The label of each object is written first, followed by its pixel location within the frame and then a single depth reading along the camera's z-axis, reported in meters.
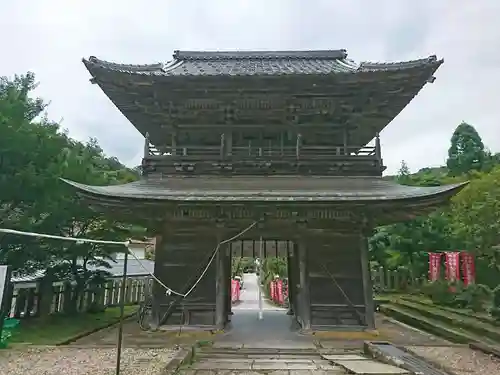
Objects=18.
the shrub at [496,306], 11.20
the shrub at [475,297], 14.48
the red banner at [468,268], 15.55
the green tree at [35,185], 10.62
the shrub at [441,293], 16.27
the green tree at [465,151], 42.29
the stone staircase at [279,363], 6.79
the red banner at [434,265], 17.56
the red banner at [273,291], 30.38
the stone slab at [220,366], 7.05
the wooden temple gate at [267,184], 10.09
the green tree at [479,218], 15.46
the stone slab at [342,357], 7.59
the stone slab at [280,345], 8.73
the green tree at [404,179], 27.29
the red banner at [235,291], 27.84
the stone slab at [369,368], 6.48
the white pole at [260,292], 8.68
